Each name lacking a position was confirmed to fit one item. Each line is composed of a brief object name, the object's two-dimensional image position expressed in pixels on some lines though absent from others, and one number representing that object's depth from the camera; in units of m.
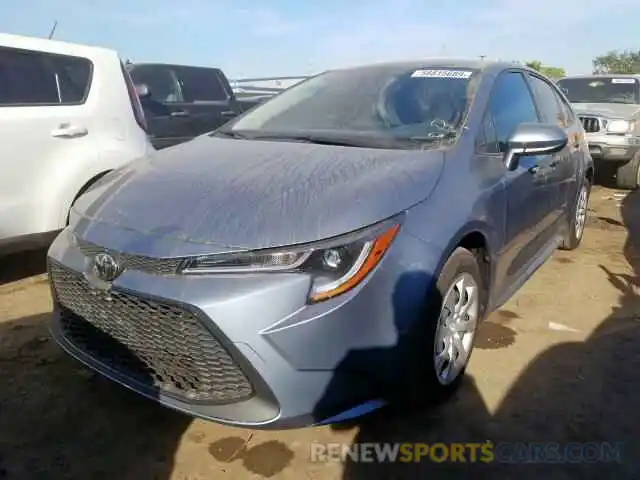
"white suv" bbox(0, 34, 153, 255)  3.62
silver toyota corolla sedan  1.84
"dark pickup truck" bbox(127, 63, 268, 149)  6.29
